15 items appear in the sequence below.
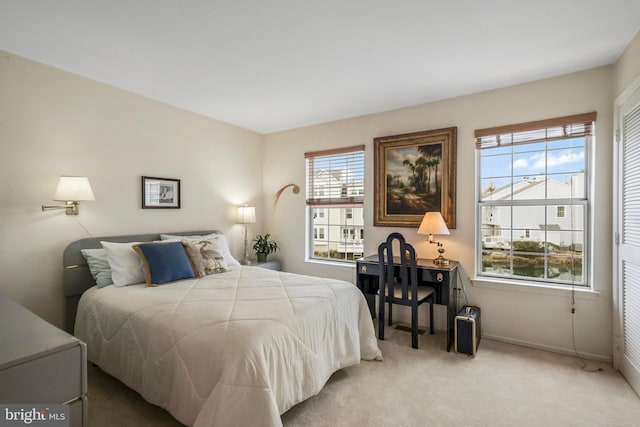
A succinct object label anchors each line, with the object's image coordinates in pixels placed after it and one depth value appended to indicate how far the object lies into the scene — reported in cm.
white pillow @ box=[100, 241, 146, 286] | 263
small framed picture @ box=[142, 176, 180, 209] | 337
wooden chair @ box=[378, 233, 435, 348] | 300
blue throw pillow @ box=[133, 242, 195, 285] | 265
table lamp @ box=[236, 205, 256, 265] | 423
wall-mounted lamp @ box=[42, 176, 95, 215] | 258
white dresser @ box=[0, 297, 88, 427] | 120
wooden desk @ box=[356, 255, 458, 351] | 303
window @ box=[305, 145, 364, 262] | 416
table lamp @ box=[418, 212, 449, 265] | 320
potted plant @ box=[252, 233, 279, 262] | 446
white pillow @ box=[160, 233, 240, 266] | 336
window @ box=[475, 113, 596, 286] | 291
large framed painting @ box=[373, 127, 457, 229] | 344
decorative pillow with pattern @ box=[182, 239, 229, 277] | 297
